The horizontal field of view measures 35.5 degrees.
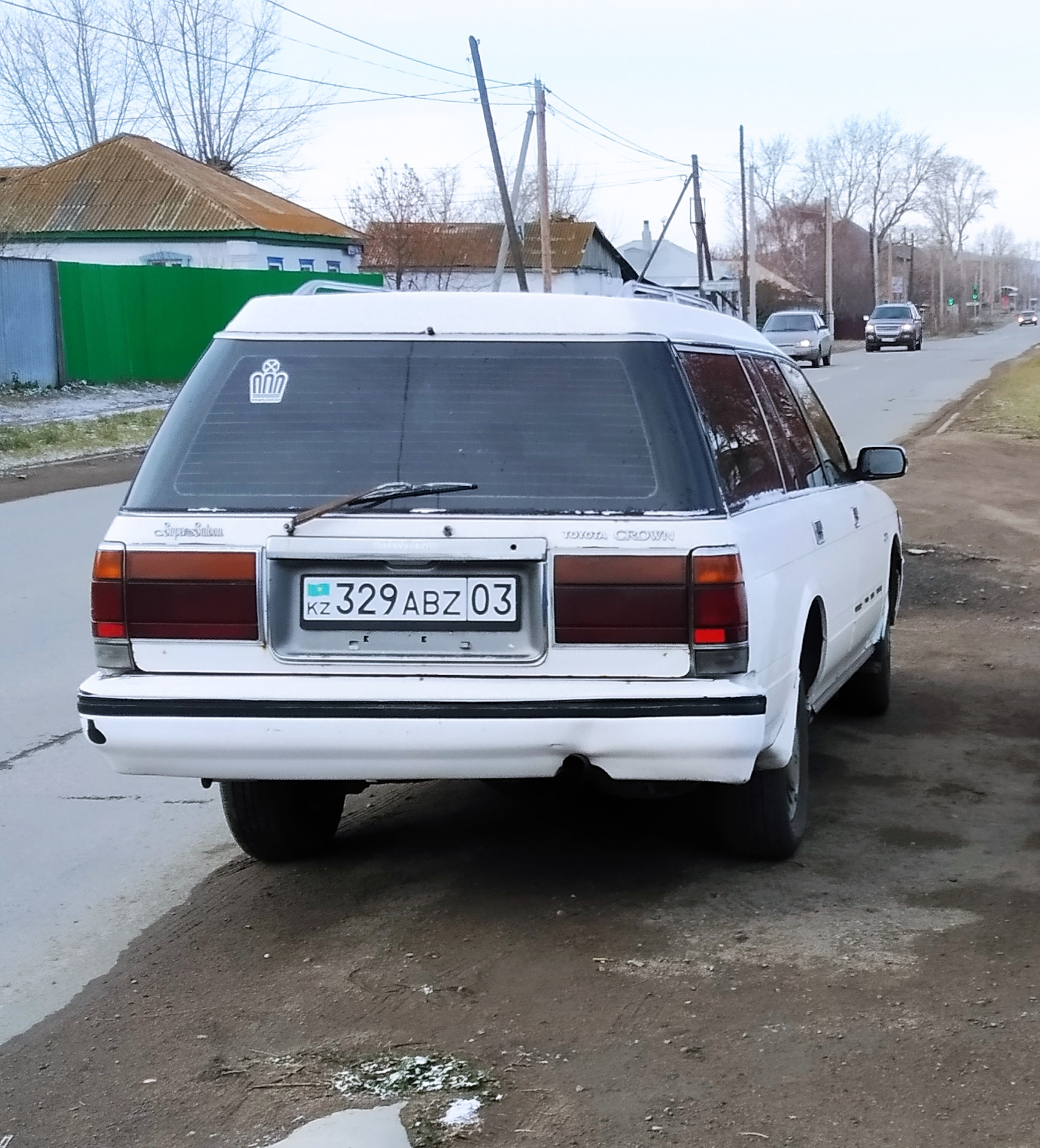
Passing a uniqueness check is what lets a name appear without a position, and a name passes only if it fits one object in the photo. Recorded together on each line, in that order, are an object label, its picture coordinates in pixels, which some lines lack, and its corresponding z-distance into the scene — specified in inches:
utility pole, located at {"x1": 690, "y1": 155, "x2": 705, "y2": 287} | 2504.9
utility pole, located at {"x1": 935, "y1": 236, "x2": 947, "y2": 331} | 5118.6
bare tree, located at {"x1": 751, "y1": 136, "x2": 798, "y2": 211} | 4611.2
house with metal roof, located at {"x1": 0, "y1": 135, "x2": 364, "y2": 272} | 1635.1
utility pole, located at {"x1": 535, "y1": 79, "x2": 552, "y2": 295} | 1595.7
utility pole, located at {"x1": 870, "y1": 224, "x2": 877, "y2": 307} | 4050.0
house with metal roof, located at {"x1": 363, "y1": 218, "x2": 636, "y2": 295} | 2241.6
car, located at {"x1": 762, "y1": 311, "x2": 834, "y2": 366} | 1663.4
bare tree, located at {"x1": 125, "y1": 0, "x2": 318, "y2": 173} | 2449.6
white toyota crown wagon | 160.2
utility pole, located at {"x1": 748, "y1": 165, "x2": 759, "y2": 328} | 2559.1
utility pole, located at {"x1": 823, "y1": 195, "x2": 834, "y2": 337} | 3154.5
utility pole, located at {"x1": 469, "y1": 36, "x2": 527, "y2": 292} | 1475.1
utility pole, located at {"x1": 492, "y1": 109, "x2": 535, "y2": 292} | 1654.8
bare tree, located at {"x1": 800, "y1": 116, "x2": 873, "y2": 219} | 4849.9
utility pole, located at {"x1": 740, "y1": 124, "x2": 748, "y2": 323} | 2662.4
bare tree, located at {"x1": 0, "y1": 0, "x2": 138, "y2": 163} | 2410.2
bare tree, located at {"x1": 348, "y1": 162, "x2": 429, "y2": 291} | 2231.8
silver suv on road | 2155.5
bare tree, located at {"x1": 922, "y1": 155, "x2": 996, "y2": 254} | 5684.1
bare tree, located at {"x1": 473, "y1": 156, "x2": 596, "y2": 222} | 3016.7
